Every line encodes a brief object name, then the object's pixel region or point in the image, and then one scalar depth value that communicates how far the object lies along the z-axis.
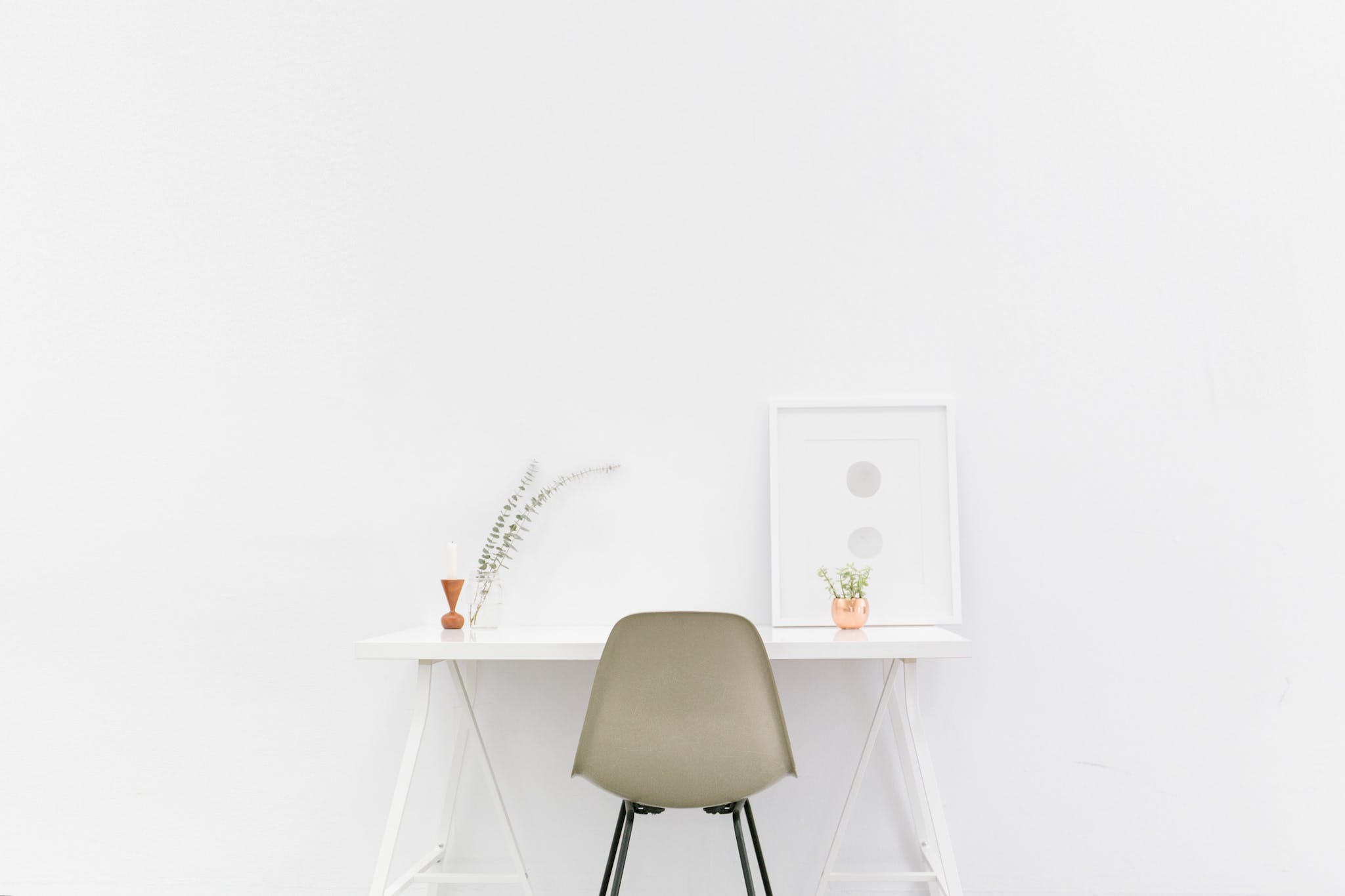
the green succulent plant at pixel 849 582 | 2.15
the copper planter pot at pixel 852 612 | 2.11
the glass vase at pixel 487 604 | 2.26
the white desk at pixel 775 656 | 1.91
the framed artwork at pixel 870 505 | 2.26
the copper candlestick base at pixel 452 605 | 2.16
